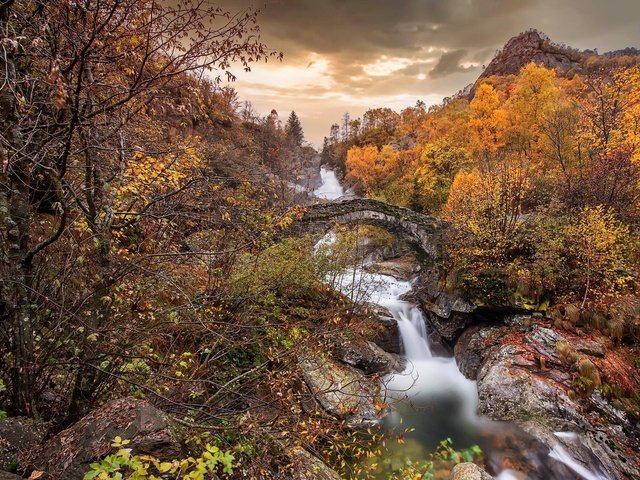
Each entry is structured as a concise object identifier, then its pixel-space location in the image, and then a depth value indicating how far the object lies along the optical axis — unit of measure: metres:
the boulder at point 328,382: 9.57
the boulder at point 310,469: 4.70
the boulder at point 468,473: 6.94
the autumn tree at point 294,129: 68.60
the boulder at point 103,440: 2.74
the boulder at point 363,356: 11.88
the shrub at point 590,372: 9.87
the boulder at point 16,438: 2.92
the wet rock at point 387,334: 14.70
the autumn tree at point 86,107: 2.89
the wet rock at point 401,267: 23.00
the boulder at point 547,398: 8.54
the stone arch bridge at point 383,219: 17.28
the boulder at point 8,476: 2.46
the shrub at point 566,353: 10.56
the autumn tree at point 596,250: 11.67
